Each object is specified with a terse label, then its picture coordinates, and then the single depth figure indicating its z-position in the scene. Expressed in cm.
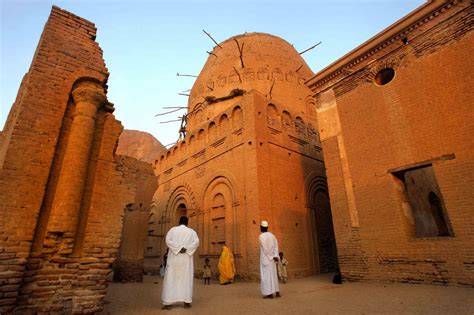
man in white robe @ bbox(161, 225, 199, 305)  533
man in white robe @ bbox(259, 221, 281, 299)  632
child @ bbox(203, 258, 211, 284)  1073
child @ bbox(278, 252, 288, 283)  945
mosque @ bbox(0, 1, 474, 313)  463
